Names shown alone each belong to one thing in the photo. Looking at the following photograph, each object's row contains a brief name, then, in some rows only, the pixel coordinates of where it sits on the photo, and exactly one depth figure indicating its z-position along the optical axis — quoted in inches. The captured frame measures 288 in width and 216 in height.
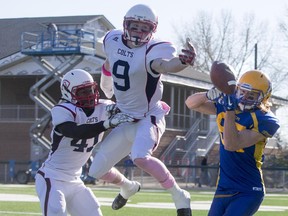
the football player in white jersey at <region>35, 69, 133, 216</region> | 596.9
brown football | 494.4
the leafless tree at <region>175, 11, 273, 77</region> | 4223.7
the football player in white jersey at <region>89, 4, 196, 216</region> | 619.4
